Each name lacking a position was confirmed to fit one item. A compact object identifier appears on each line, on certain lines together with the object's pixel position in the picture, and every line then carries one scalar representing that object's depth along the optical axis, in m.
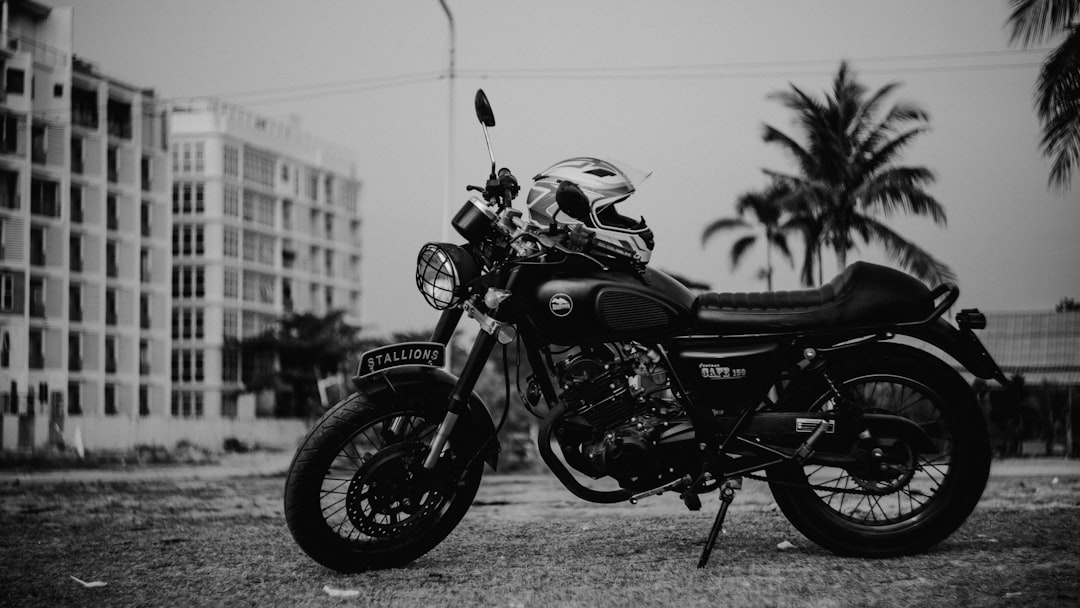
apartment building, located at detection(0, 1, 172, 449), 48.19
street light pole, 23.25
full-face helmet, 4.67
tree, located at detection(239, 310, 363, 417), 72.62
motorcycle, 4.62
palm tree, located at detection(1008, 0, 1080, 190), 15.27
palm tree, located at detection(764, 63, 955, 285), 29.73
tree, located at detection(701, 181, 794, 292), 37.00
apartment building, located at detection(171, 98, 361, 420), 77.62
